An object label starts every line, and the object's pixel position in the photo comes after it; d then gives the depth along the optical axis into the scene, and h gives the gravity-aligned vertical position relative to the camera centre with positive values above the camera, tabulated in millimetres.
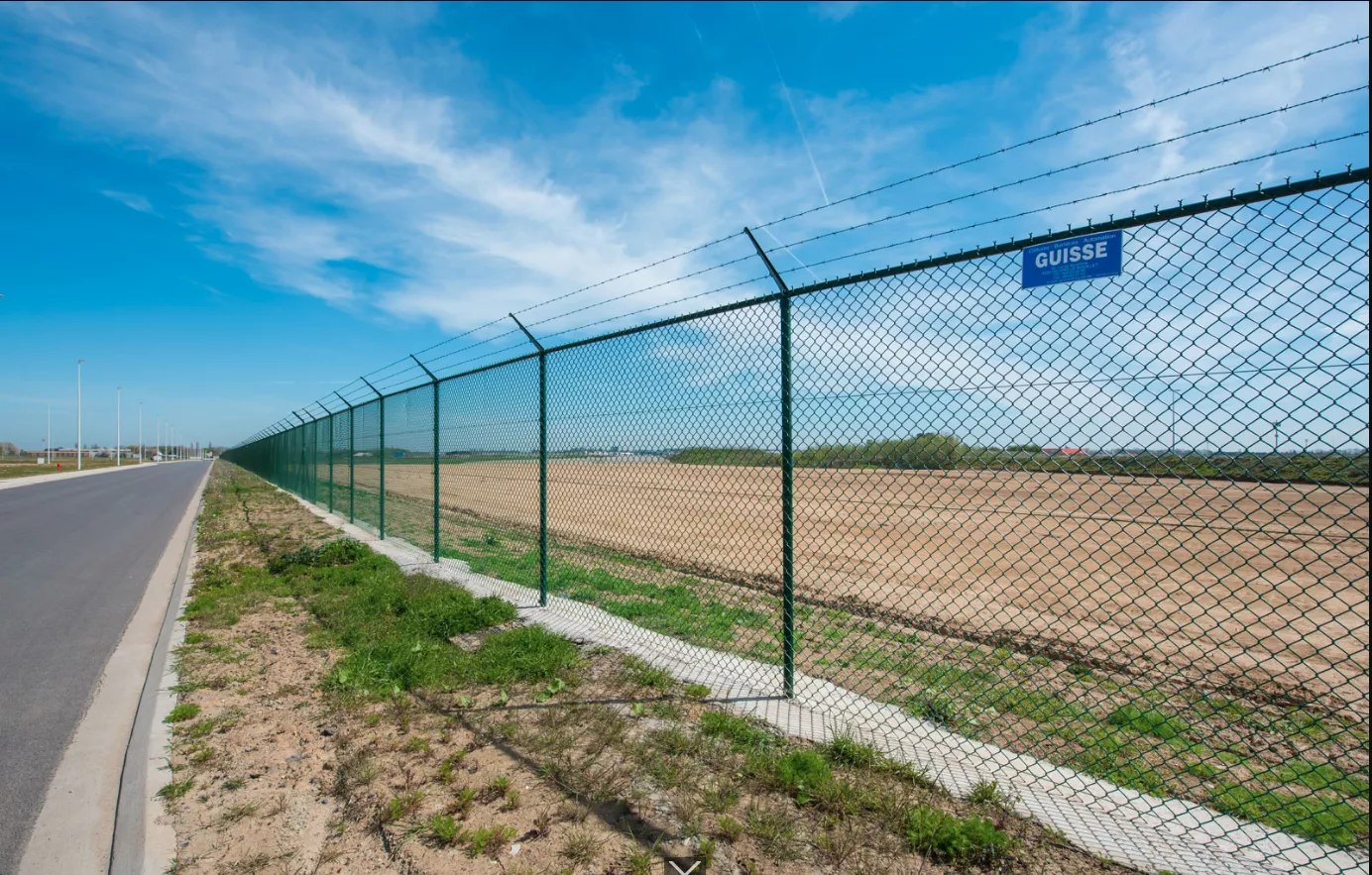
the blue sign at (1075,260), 2691 +770
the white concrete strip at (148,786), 2713 -1589
